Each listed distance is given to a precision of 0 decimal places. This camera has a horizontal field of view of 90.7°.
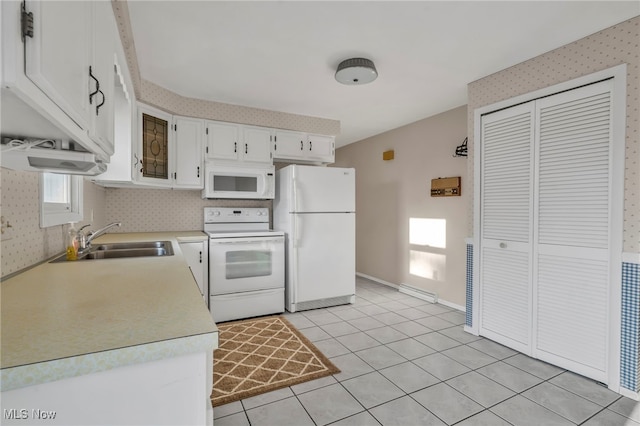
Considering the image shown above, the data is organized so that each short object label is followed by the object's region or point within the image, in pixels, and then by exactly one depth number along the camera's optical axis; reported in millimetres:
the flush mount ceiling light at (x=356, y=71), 2539
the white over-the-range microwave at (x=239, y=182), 3564
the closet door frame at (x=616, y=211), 2064
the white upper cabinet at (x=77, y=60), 652
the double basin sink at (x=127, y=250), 2162
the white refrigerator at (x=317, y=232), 3652
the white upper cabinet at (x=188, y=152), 3428
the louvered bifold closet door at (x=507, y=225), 2602
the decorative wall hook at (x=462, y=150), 3537
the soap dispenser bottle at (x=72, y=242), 1845
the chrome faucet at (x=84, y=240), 2139
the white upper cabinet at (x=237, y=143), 3586
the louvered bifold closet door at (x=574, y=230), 2168
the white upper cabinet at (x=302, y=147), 3920
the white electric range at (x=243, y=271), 3305
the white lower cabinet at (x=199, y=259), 3160
